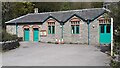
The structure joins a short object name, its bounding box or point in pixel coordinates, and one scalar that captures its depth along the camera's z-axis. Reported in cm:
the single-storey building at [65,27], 3275
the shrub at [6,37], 2598
